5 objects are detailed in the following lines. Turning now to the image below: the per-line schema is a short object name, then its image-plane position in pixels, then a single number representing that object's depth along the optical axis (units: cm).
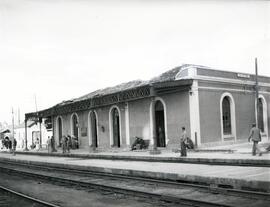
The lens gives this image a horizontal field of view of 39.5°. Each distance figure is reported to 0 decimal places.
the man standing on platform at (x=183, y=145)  1711
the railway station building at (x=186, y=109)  2144
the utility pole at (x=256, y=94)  2247
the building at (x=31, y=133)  4940
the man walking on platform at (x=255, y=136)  1523
